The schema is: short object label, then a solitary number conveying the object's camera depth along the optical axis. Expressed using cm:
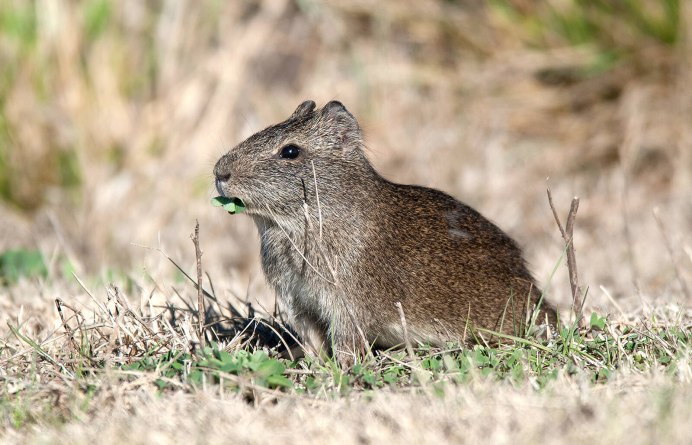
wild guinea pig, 855
